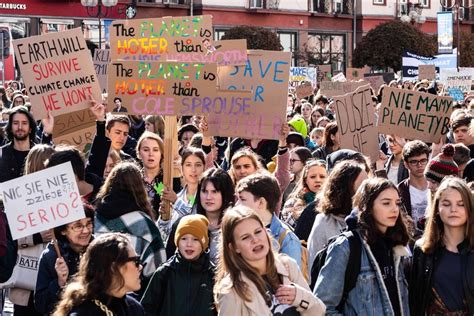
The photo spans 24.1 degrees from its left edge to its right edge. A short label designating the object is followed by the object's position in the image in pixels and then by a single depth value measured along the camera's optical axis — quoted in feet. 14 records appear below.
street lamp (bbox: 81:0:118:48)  103.01
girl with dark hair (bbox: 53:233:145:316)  15.52
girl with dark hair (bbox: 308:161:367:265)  19.63
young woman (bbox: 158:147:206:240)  24.11
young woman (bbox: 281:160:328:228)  24.09
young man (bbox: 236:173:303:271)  19.19
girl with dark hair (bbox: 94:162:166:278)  20.79
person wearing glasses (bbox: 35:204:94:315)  18.33
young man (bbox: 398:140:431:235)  24.34
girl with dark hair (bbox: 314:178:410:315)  16.84
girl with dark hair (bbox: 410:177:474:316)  17.42
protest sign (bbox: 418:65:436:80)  67.31
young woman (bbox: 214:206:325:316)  15.49
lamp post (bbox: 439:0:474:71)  184.14
